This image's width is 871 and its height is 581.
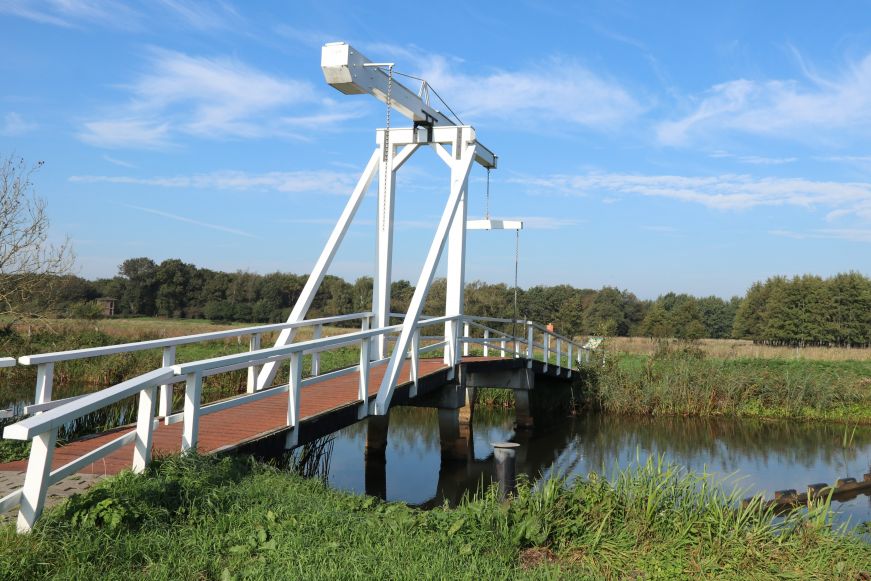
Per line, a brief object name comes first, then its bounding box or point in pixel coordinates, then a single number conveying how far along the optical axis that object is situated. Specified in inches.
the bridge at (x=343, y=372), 192.4
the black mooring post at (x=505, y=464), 240.4
